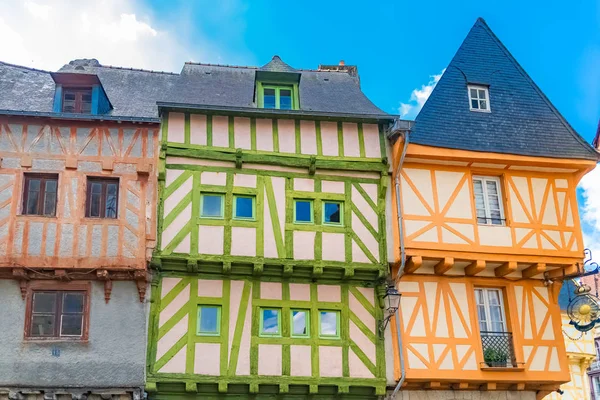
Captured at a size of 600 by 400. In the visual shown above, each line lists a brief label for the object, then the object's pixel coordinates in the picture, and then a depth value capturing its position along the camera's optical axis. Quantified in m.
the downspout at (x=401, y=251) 13.57
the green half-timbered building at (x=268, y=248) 13.17
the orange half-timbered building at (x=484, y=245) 14.04
